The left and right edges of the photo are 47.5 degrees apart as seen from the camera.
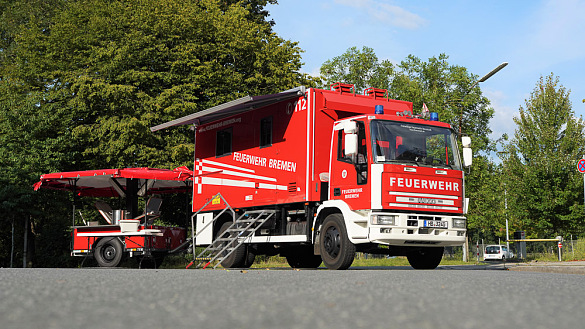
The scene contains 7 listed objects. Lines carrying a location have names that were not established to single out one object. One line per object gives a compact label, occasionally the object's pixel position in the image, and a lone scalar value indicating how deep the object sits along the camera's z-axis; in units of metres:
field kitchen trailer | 18.16
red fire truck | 12.80
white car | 48.47
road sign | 27.31
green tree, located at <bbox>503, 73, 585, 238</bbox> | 29.78
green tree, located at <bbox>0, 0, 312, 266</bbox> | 26.84
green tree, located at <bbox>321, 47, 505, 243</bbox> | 34.00
